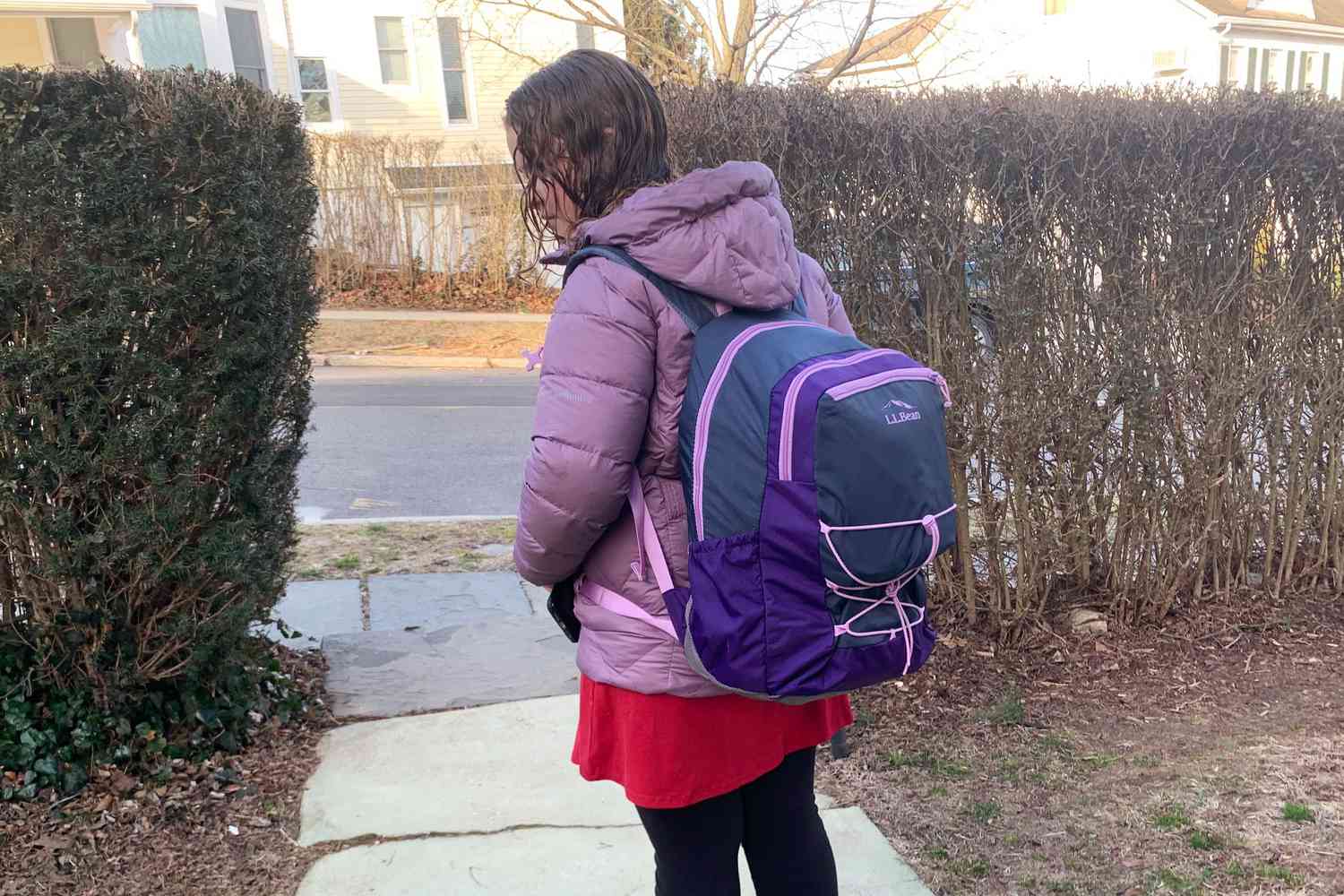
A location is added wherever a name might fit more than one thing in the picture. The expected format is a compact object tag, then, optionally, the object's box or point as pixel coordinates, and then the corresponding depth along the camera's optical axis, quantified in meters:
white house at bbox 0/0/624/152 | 18.86
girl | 1.69
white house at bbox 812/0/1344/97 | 27.42
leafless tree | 14.12
